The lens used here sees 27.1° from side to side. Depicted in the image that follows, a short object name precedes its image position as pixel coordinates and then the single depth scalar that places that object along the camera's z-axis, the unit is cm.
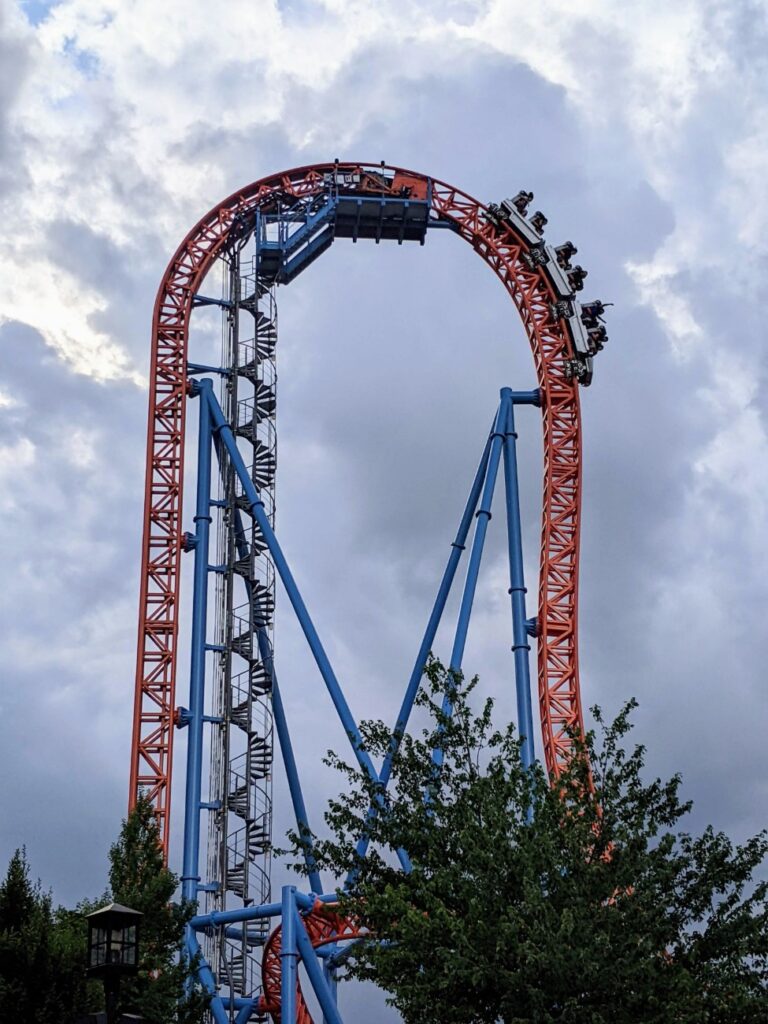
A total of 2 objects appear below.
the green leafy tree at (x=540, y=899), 1630
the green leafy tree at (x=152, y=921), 1981
